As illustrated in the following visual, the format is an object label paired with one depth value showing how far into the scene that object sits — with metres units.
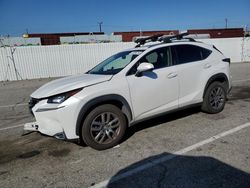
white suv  3.79
